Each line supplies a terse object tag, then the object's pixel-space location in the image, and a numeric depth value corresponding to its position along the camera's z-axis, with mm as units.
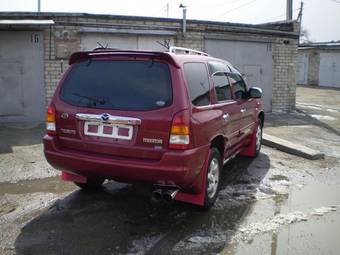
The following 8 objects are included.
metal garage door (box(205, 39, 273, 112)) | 13125
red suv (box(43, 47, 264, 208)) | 3977
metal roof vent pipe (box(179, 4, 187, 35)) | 12188
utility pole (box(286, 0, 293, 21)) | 23097
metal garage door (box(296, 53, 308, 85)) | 33688
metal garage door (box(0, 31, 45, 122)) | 10859
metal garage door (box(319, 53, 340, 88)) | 30719
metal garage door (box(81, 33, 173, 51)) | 11422
